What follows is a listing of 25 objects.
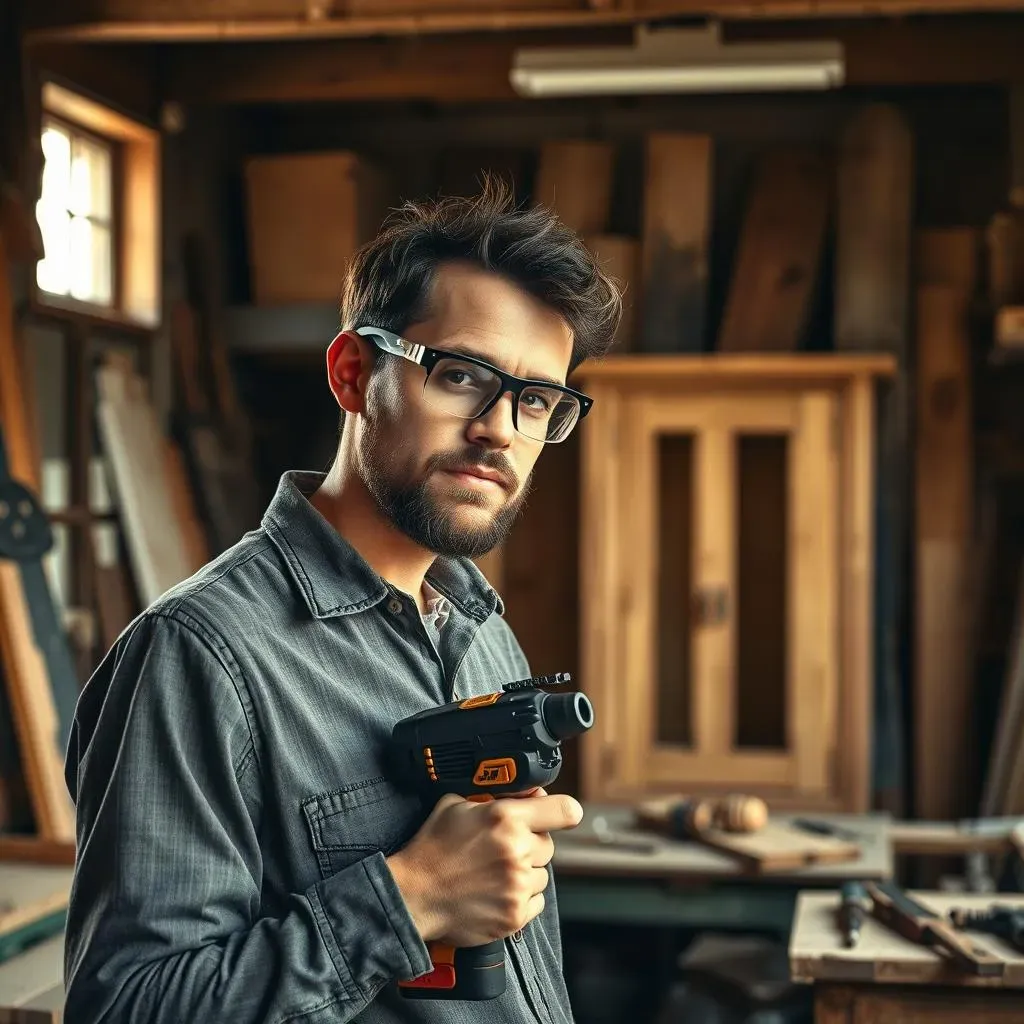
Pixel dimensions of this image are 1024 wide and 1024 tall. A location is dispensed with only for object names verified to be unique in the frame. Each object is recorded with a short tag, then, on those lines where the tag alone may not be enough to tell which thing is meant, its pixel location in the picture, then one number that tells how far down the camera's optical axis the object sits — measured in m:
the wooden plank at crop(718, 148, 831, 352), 5.47
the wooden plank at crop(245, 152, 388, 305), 5.55
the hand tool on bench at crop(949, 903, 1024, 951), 2.88
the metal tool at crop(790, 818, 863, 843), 4.35
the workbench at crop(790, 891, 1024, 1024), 2.77
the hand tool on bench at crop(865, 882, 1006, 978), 2.74
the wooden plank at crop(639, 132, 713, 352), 5.43
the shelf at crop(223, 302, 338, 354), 5.58
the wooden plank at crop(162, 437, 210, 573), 5.18
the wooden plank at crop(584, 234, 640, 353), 5.41
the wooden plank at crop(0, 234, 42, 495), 4.09
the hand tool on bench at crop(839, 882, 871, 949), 2.90
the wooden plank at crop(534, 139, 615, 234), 5.61
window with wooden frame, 4.72
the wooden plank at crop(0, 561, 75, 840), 3.81
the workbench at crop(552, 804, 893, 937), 4.04
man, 1.27
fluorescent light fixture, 4.25
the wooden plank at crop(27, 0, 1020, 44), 3.80
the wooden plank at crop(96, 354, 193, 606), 4.85
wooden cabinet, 4.86
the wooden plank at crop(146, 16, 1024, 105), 5.04
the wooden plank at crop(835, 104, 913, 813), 5.47
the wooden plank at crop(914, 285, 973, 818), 5.39
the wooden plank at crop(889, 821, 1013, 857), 4.23
